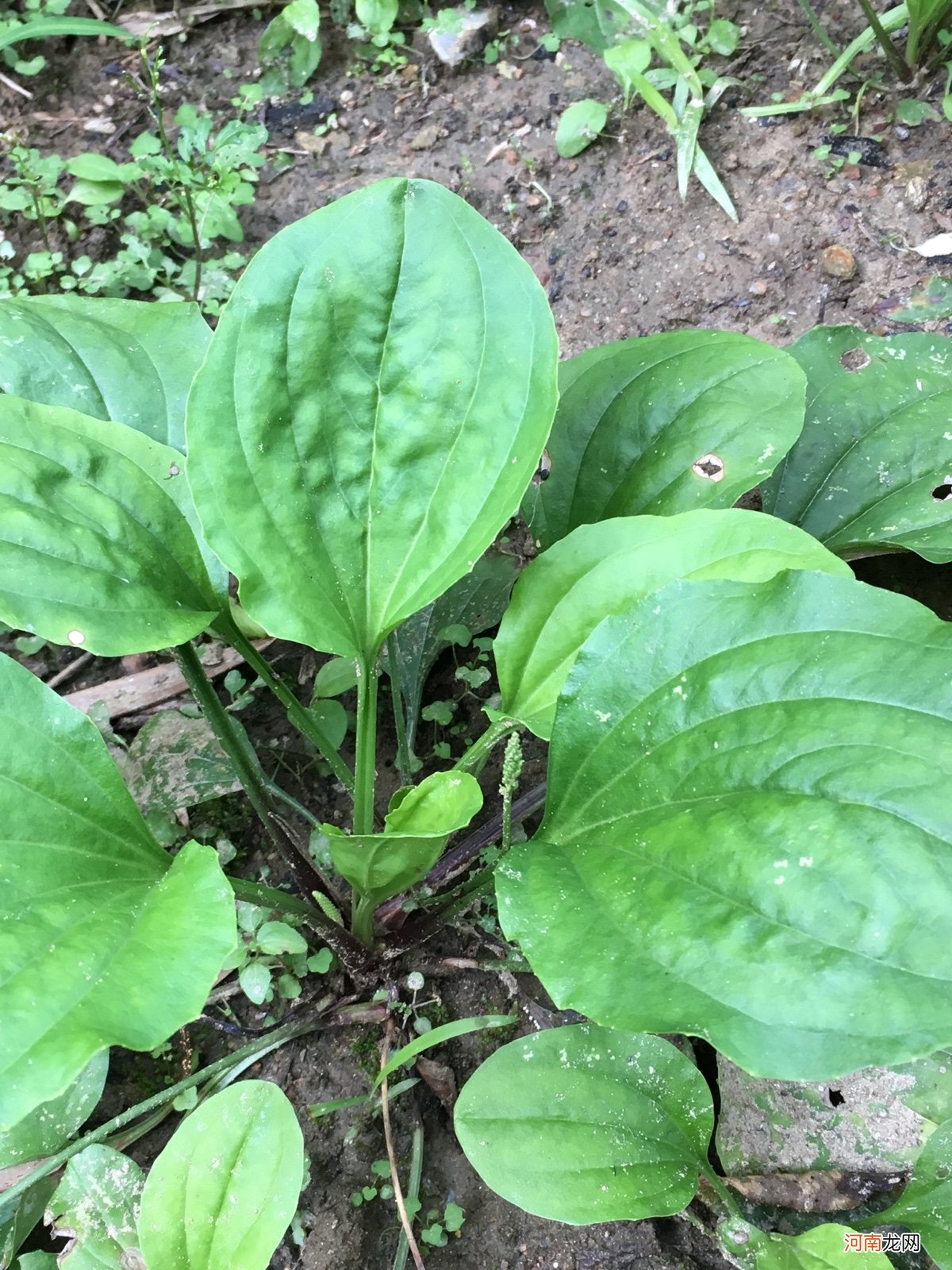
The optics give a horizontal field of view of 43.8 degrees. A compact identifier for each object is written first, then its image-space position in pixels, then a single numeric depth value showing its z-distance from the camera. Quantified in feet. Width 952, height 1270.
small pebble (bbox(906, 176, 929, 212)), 1.63
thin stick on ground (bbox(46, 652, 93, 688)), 1.51
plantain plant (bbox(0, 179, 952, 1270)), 0.84
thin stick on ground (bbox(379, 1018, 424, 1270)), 1.14
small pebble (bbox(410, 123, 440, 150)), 1.88
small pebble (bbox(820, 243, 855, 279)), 1.60
